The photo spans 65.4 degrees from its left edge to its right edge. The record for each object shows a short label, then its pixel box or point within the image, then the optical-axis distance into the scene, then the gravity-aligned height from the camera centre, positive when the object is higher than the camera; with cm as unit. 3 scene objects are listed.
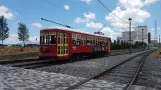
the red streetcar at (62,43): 1053 +18
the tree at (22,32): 4107 +435
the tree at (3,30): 3977 +486
